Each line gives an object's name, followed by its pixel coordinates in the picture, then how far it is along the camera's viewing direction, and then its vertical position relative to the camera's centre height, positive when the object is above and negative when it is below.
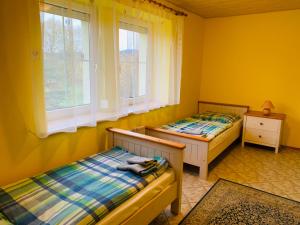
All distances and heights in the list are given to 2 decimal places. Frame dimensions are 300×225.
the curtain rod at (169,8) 2.71 +0.85
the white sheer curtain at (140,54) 2.22 +0.23
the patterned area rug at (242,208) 1.96 -1.20
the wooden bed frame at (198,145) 2.65 -0.82
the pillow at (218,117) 3.57 -0.66
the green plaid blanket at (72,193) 1.28 -0.76
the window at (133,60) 2.45 +0.16
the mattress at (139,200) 1.36 -0.83
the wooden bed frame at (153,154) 1.60 -0.71
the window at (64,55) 1.73 +0.15
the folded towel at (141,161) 1.84 -0.69
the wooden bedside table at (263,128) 3.46 -0.79
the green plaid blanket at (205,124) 2.91 -0.70
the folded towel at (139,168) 1.74 -0.72
